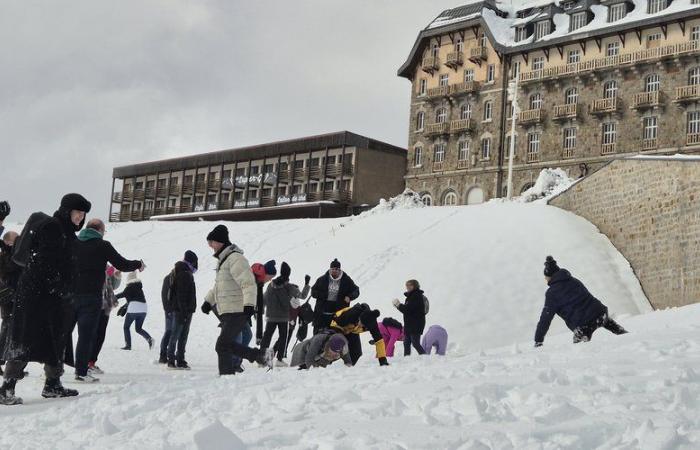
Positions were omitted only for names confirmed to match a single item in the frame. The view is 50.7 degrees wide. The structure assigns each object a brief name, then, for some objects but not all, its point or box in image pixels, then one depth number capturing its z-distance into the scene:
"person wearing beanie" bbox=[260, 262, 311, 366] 11.03
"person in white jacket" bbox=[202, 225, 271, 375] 7.35
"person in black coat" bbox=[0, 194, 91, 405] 6.36
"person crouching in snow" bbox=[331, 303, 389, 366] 8.12
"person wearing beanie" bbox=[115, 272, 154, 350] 12.75
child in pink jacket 12.27
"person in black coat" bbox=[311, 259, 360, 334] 10.40
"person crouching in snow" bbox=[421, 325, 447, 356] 12.09
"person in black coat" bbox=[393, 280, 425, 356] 11.95
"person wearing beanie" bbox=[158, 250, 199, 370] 10.29
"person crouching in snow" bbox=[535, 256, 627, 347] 8.45
